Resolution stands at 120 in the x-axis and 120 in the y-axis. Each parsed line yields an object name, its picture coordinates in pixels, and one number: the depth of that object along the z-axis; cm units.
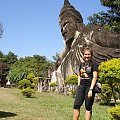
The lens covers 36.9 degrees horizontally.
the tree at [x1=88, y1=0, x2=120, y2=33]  1681
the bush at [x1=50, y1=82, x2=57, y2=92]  1411
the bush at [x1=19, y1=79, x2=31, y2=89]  1194
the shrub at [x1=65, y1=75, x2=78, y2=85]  1130
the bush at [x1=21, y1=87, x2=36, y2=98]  1036
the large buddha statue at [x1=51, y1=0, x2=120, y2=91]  1209
